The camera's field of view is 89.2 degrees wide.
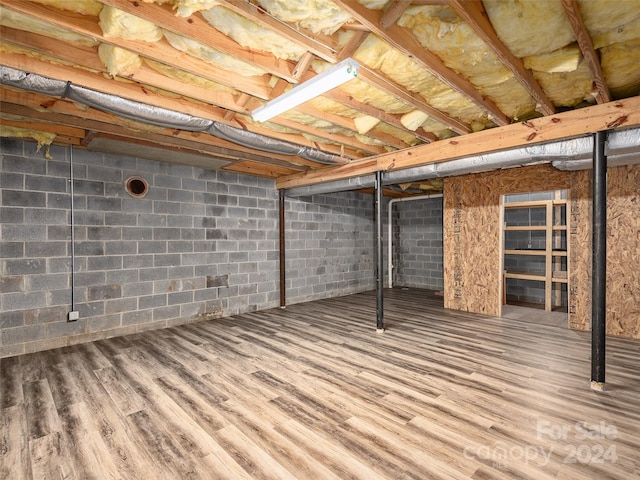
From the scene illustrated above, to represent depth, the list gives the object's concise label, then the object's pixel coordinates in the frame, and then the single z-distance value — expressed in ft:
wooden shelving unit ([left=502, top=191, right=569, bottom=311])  17.25
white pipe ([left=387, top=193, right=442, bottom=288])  25.55
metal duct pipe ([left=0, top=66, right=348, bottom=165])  6.78
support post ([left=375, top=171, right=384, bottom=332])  13.29
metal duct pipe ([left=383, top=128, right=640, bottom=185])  8.41
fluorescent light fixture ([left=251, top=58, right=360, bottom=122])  6.12
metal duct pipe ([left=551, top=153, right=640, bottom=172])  10.91
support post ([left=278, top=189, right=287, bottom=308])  18.30
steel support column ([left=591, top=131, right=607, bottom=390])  8.18
